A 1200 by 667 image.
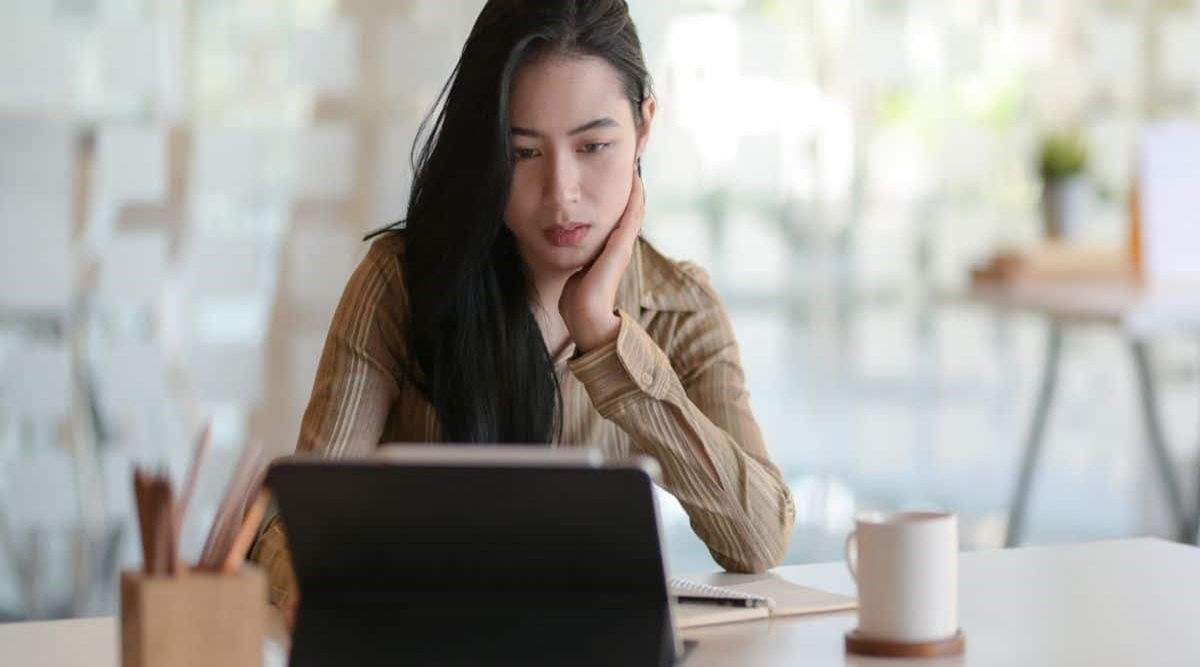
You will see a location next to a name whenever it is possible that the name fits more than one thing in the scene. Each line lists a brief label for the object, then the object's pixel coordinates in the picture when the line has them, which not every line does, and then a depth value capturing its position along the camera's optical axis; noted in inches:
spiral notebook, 89.1
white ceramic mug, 83.7
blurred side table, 182.0
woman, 102.3
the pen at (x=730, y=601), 90.6
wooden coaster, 84.1
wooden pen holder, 77.2
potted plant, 220.7
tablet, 79.4
